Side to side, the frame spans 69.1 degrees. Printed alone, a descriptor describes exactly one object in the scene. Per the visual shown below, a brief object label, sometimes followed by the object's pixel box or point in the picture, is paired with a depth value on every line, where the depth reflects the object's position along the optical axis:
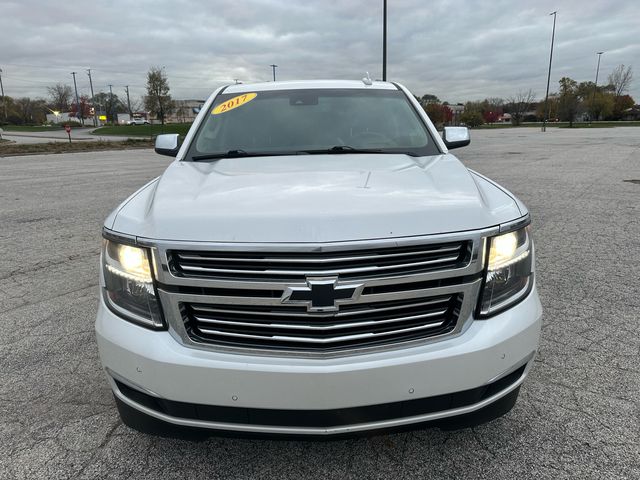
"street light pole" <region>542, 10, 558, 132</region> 47.76
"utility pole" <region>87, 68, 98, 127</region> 90.62
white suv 1.73
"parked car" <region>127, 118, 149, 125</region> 92.36
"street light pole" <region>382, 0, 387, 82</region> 17.75
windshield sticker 3.59
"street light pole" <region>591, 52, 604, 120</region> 75.94
